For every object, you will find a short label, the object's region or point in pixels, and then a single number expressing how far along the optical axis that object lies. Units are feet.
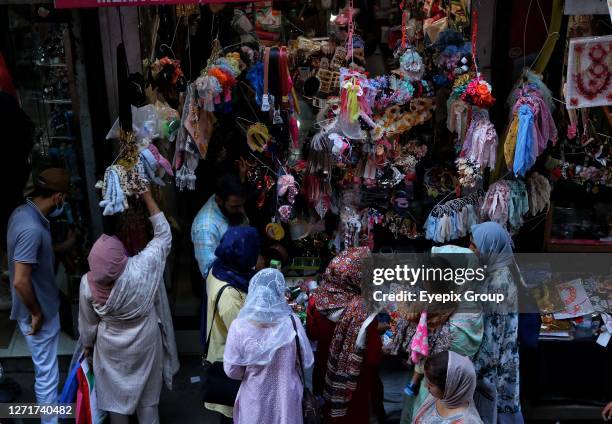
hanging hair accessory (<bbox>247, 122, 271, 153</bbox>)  18.07
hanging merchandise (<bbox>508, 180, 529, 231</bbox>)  18.13
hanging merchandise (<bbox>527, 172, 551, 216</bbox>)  18.38
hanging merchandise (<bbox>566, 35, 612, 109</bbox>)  16.97
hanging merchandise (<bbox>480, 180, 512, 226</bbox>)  17.97
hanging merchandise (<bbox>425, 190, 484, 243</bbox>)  18.72
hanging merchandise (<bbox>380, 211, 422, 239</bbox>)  19.56
